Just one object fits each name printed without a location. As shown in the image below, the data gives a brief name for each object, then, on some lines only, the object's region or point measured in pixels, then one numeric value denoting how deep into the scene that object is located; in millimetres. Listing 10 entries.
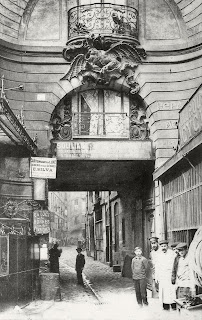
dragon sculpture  19703
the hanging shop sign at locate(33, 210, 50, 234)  18750
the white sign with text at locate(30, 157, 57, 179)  17750
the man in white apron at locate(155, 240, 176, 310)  13070
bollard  16016
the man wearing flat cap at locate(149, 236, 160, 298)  14389
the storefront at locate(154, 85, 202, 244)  12609
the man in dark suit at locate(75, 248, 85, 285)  21609
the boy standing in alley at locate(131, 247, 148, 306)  14352
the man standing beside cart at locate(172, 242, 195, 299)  11711
